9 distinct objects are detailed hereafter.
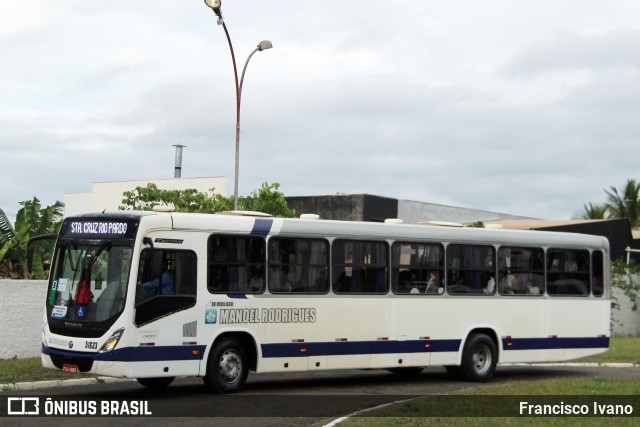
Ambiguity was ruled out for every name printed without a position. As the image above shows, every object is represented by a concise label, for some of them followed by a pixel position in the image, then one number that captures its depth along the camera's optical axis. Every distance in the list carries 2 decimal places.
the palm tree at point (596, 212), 75.00
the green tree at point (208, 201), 33.91
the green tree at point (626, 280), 37.97
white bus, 16.64
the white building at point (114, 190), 51.66
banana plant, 25.64
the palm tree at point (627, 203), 74.75
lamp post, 28.71
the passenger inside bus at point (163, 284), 16.73
